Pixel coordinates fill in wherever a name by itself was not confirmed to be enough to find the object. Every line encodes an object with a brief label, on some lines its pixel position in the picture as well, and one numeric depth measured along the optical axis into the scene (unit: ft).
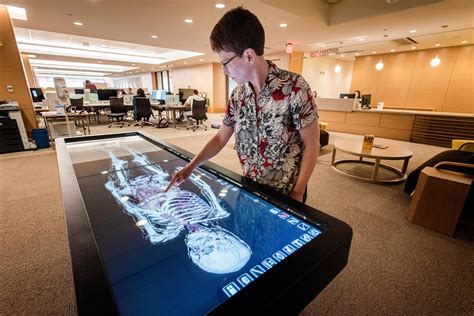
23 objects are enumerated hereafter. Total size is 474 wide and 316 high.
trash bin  15.05
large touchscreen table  1.71
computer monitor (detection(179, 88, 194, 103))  28.04
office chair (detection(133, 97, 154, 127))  22.91
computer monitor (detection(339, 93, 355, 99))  22.88
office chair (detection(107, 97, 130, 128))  23.08
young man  2.64
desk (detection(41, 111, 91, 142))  15.15
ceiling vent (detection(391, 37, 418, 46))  21.52
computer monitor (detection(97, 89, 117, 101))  26.22
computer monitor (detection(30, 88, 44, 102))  24.33
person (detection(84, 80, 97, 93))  29.85
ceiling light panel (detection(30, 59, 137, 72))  43.26
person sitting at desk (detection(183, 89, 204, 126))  22.36
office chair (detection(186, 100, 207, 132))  22.09
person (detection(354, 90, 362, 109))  21.70
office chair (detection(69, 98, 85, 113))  21.88
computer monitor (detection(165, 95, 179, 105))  25.92
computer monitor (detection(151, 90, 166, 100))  28.81
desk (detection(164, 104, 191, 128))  24.09
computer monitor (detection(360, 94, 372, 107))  22.93
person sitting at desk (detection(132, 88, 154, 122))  22.80
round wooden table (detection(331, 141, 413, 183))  9.62
